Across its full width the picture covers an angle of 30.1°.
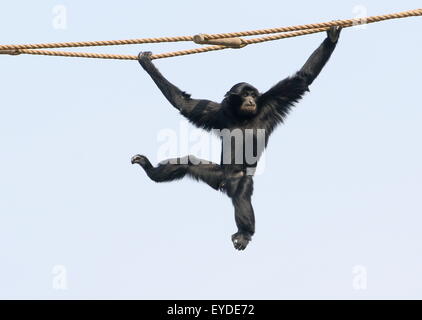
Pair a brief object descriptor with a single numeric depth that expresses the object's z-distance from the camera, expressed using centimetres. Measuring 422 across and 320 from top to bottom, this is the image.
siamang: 1307
